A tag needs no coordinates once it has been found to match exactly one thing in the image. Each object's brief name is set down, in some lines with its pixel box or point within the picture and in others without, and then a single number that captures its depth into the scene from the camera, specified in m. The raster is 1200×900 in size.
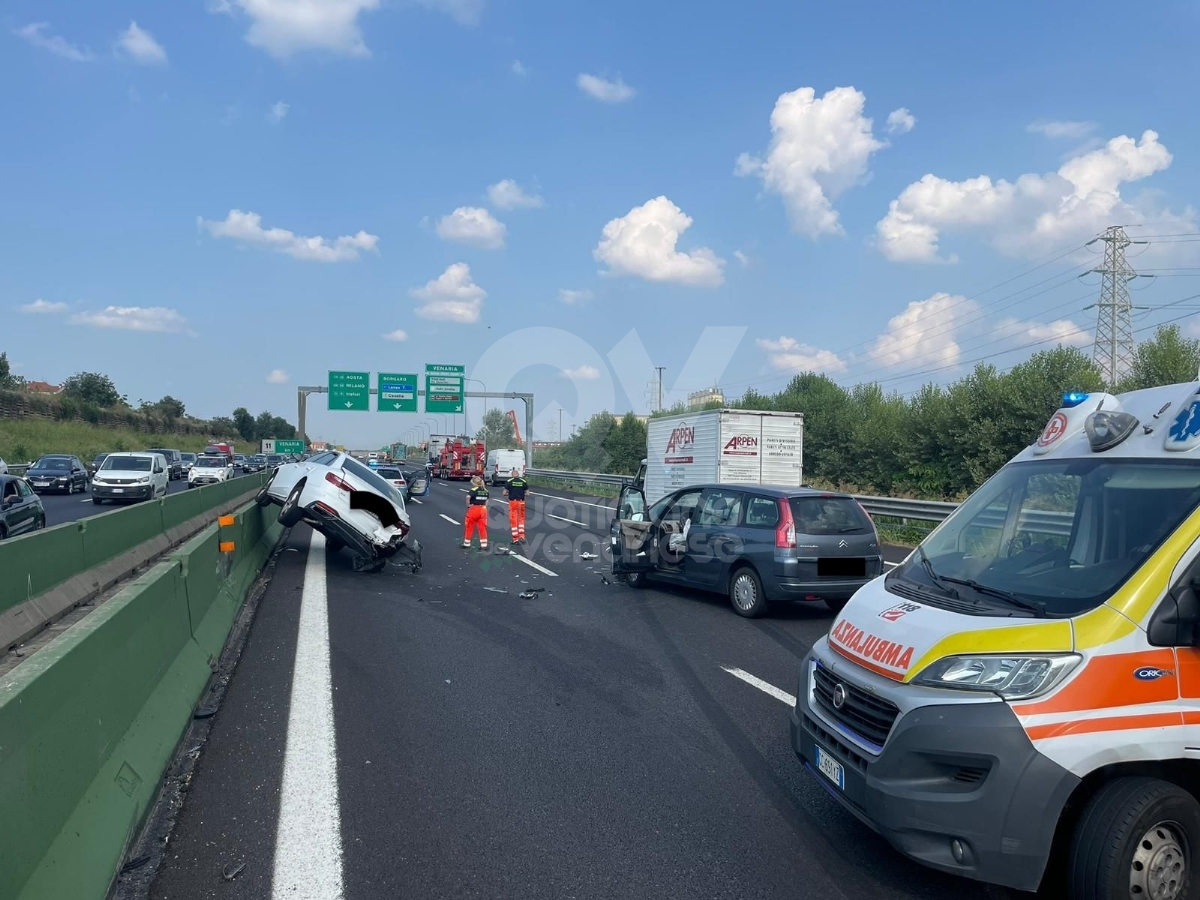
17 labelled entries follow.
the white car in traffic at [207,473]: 40.69
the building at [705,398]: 57.98
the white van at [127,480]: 27.52
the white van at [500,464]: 48.00
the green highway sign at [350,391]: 46.88
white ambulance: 3.14
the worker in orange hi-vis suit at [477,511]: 16.47
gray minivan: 9.39
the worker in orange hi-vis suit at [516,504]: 18.31
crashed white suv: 12.39
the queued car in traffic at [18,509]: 13.54
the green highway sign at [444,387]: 47.78
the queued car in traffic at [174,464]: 45.84
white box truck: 19.84
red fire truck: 53.18
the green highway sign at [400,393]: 47.72
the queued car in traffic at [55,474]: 32.81
